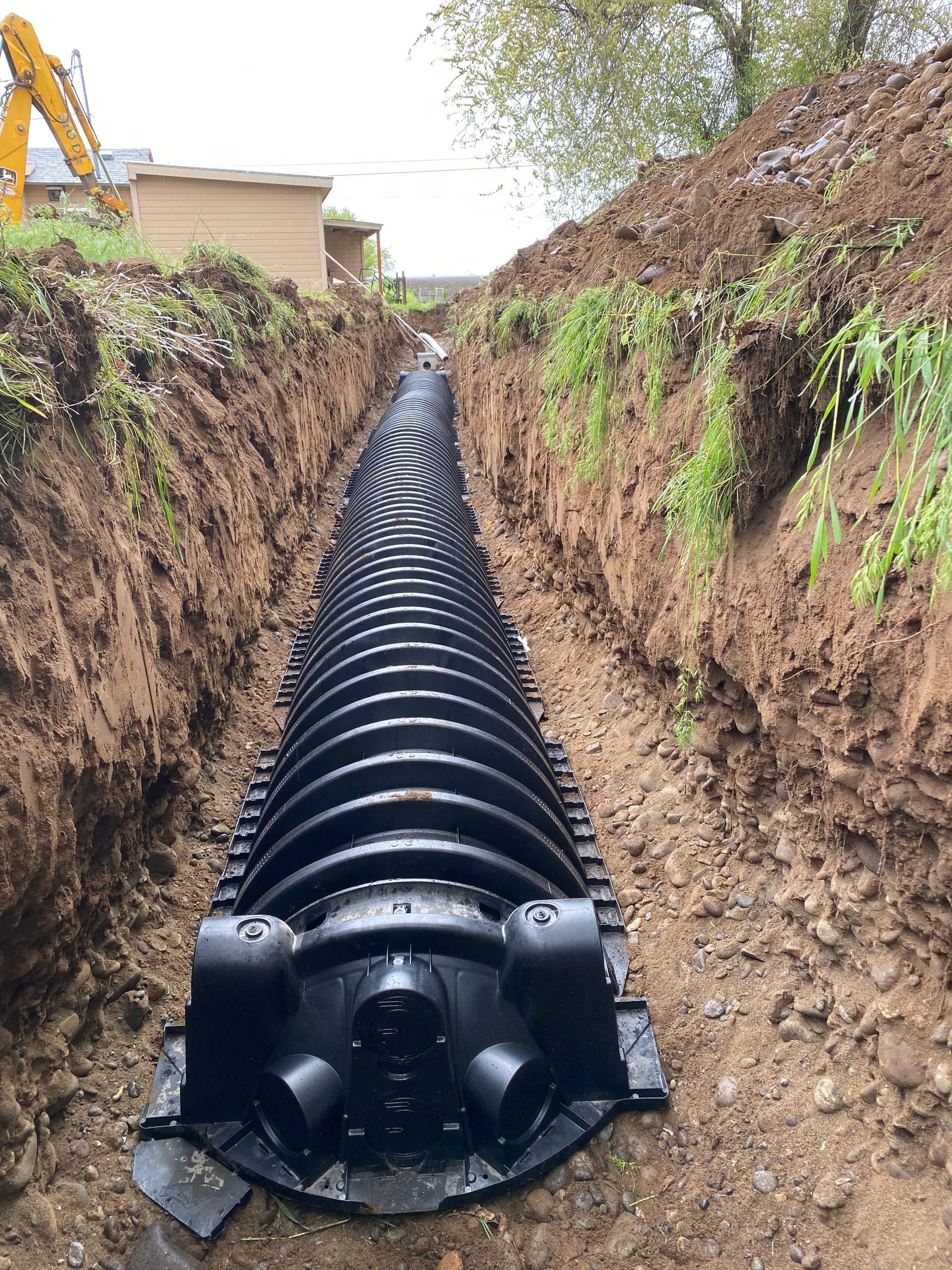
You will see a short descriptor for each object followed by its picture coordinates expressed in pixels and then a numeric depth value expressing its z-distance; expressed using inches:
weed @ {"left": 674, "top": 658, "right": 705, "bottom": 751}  121.6
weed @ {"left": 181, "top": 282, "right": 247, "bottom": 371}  216.5
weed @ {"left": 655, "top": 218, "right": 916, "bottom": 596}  95.9
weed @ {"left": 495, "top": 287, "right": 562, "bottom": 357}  227.2
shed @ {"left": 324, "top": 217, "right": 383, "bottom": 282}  940.0
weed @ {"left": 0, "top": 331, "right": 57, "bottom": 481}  93.0
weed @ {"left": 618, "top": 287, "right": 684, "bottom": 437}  136.9
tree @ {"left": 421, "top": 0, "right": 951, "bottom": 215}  280.8
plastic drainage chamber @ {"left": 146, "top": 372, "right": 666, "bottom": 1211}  81.8
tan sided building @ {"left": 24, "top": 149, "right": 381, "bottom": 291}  639.1
